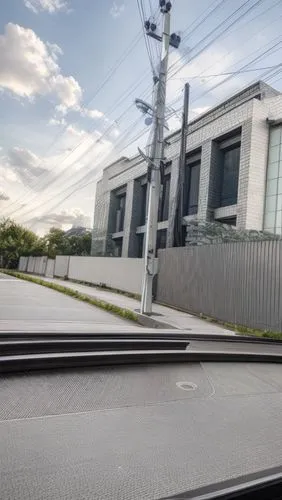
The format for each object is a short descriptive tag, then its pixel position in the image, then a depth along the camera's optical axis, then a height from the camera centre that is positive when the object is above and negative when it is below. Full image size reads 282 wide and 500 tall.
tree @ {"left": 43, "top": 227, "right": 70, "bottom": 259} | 51.06 +3.60
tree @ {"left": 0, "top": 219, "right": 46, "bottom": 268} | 49.00 +2.92
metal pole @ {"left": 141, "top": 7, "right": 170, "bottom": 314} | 12.10 +2.93
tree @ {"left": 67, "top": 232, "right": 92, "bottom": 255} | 51.34 +3.55
